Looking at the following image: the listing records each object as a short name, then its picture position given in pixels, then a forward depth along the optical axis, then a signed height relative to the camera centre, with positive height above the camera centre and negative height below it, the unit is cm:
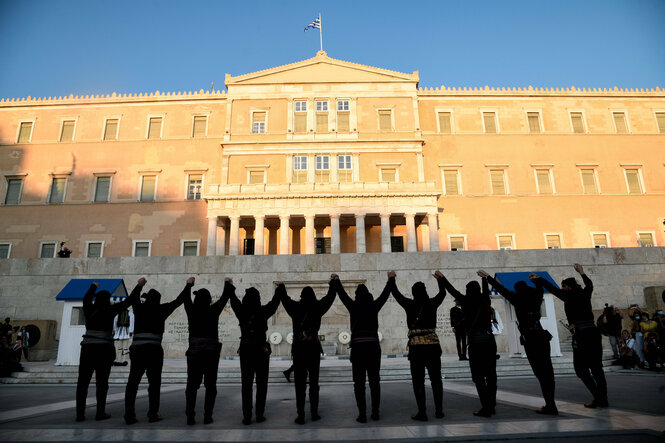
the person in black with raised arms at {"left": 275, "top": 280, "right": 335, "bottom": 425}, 575 -3
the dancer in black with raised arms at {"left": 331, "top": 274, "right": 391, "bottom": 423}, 573 -8
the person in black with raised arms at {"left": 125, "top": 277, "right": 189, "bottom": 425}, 578 -8
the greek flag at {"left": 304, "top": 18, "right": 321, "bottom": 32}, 3831 +2636
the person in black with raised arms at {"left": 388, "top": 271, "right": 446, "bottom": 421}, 573 -9
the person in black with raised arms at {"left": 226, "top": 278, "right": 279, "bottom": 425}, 573 -12
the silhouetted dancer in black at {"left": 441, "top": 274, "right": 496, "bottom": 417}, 586 -6
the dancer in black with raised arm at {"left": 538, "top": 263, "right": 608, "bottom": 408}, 630 +0
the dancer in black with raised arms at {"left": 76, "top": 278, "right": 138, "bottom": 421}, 601 -5
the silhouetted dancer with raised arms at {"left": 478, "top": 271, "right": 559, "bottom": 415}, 601 +8
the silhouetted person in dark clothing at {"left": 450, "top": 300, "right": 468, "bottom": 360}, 1184 -9
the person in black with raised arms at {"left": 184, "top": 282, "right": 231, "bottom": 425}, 579 -7
